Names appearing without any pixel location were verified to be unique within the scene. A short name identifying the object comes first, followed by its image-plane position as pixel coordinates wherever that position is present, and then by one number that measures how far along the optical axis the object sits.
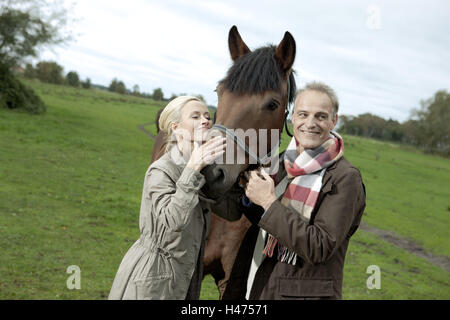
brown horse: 1.99
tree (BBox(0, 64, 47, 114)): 22.52
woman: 1.88
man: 1.93
